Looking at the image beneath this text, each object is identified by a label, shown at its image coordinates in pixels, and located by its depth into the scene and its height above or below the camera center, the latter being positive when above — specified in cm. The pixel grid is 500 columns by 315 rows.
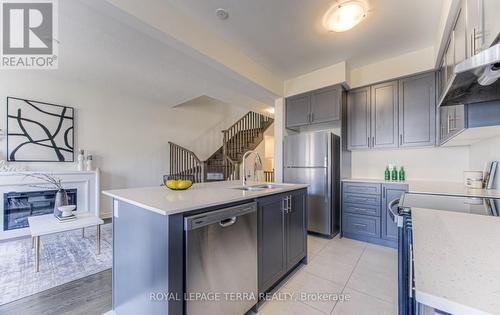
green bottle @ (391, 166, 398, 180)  315 -25
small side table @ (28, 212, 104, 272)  214 -77
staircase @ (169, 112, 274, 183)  526 +13
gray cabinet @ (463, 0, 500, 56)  98 +74
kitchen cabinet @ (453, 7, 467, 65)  144 +93
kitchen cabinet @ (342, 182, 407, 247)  281 -79
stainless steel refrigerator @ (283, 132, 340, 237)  312 -25
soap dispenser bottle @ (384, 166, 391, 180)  317 -25
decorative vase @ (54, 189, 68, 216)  265 -56
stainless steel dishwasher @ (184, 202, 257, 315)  117 -67
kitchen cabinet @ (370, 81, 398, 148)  300 +66
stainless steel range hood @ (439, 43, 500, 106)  73 +38
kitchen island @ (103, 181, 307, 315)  110 -56
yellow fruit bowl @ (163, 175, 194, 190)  179 -23
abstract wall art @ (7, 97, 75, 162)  331 +47
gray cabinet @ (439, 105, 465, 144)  160 +35
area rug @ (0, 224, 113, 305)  192 -121
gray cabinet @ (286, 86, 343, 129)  320 +86
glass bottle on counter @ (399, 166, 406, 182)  312 -25
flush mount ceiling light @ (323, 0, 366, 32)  189 +139
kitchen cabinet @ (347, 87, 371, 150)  322 +64
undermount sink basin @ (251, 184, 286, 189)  245 -33
